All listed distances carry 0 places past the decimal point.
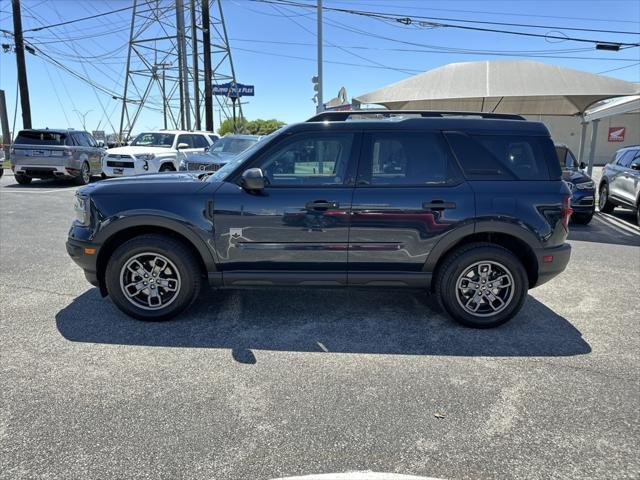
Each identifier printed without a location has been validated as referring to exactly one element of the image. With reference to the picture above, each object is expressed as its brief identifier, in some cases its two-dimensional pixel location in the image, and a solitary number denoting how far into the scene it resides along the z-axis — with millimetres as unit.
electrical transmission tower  22891
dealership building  13750
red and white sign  34594
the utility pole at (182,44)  22984
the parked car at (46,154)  13992
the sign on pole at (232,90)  36194
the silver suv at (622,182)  9758
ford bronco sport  3979
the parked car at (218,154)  11575
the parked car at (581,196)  9633
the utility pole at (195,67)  23406
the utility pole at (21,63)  22500
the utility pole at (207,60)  22719
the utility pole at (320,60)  16641
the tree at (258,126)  78225
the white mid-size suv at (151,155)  12875
